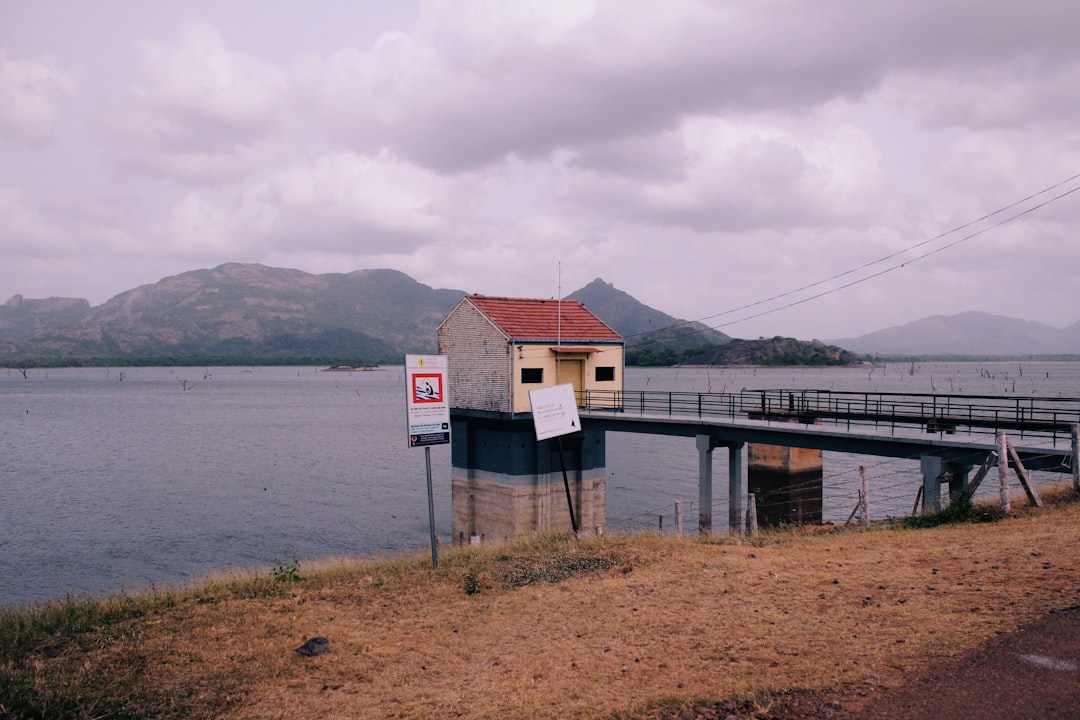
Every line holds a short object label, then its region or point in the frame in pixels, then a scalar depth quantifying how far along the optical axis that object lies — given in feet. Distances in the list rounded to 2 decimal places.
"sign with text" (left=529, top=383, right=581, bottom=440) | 79.20
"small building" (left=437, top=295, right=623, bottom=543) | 104.99
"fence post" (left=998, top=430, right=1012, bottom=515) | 56.85
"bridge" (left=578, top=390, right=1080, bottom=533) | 70.44
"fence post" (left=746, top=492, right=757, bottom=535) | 84.79
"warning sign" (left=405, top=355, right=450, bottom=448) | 58.29
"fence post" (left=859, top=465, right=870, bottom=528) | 65.53
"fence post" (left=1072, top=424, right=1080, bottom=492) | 60.64
